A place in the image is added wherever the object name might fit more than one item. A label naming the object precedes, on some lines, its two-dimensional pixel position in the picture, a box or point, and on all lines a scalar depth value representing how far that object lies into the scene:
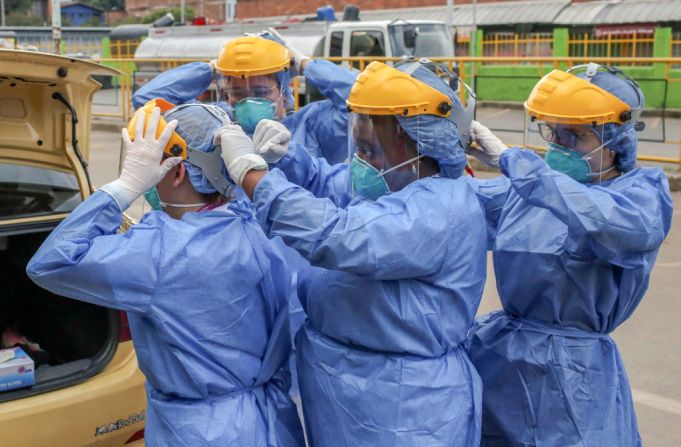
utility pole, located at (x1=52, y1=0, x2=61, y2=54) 17.24
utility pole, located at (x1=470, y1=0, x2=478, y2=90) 22.48
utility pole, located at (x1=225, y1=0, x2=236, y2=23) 27.30
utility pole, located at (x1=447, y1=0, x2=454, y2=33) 21.64
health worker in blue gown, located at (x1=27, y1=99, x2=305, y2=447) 2.31
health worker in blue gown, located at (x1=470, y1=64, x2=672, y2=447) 2.83
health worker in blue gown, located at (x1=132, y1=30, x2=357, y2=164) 4.12
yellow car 2.93
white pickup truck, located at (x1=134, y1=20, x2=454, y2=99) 17.50
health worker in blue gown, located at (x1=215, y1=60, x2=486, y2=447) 2.27
